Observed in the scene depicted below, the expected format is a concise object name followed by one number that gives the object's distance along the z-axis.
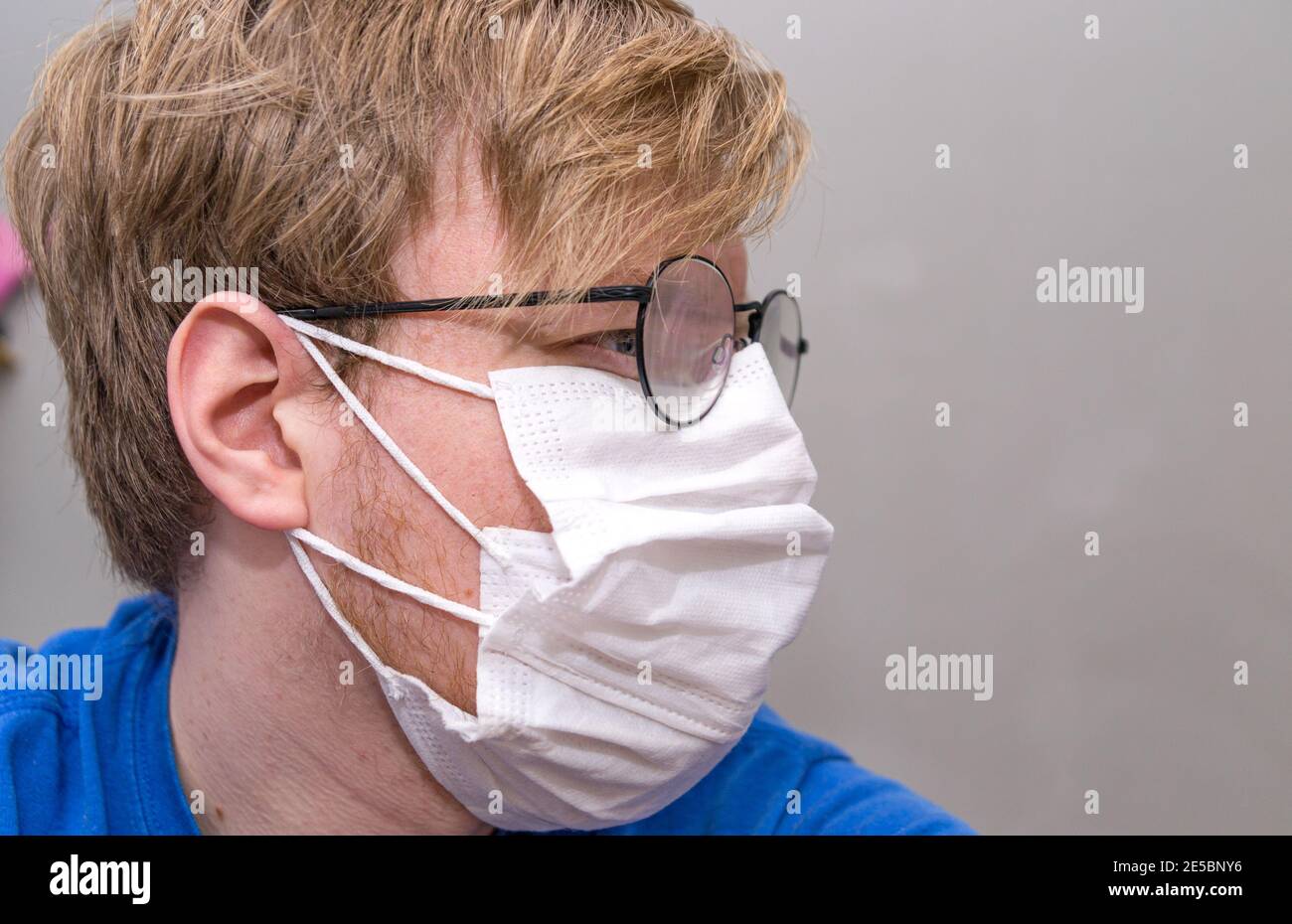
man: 0.64
